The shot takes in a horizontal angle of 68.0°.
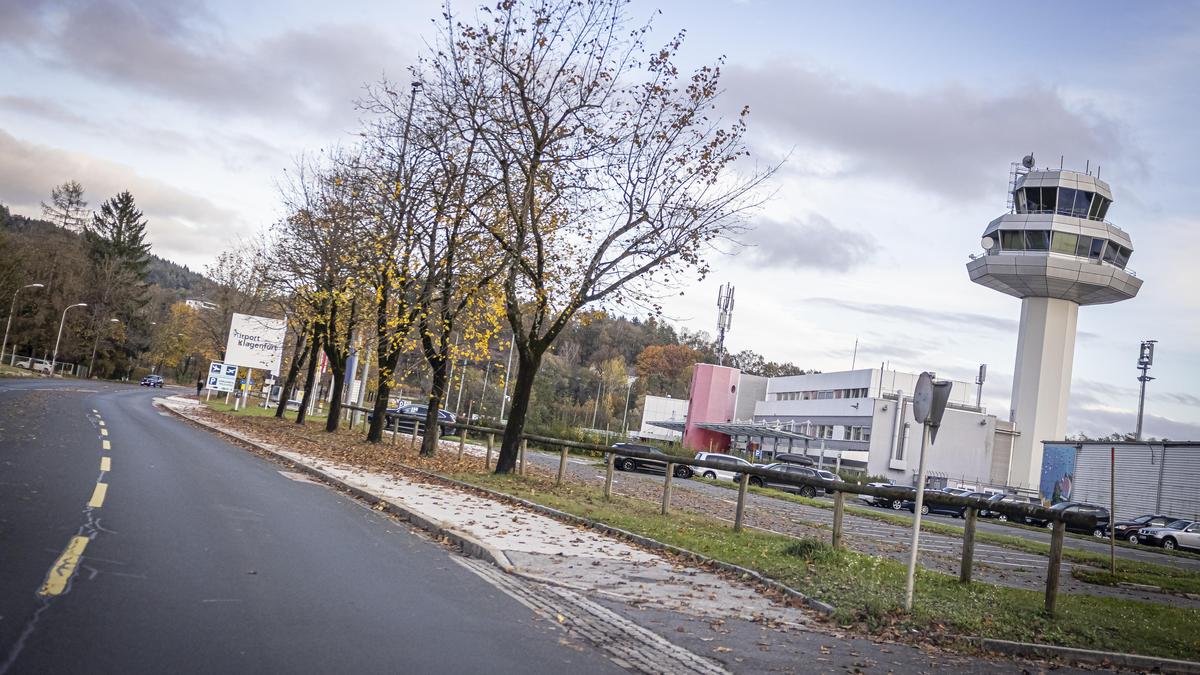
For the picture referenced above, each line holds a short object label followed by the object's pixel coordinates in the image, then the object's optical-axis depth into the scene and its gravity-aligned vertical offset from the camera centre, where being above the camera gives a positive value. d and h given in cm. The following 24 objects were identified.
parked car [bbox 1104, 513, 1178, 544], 4034 -117
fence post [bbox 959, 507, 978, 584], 1170 -95
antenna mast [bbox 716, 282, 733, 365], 8125 +1126
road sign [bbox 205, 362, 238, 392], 4803 -87
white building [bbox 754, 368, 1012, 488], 6506 +222
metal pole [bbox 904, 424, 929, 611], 939 -61
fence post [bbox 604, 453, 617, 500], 1850 -126
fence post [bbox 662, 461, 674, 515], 1716 -127
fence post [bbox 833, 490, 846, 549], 1361 -96
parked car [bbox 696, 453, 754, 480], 4662 -189
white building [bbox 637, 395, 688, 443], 9562 +157
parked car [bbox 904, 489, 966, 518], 4500 -211
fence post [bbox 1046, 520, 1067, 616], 1027 -93
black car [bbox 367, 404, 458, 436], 4609 -130
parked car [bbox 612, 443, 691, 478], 4441 -207
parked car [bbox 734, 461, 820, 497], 4516 -209
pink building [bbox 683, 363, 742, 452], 8125 +319
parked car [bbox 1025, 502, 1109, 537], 4244 -126
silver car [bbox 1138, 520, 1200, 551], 3803 -134
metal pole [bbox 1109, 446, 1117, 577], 1595 -33
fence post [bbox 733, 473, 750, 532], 1528 -108
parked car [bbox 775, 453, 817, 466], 5894 -79
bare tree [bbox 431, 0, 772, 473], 1962 +557
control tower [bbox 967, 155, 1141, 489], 6322 +1513
